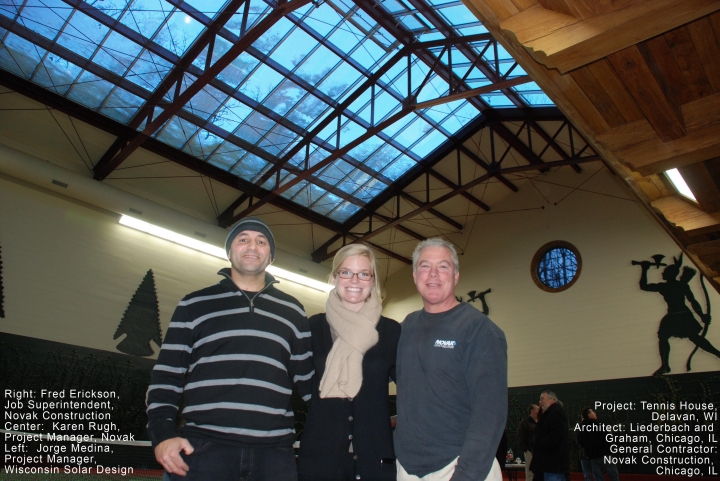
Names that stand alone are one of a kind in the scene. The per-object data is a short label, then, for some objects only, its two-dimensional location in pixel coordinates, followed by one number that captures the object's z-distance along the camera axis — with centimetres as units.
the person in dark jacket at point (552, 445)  634
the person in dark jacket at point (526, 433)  805
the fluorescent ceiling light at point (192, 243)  1412
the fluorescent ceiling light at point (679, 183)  511
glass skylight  1092
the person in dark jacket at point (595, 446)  820
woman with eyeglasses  217
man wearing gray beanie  199
